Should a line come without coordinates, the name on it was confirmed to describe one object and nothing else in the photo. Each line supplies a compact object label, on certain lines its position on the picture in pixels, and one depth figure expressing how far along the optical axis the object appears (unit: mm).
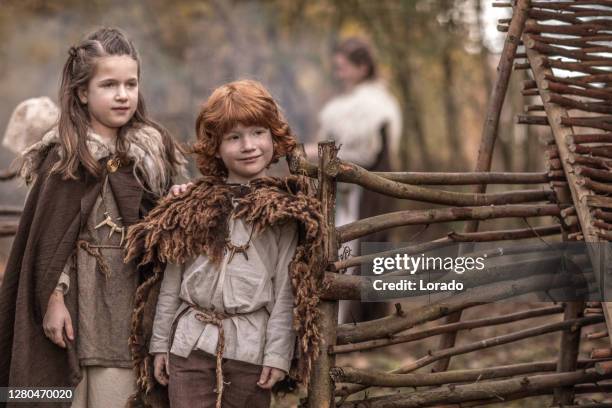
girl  5992
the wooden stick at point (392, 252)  5766
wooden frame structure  5804
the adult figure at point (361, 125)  12809
